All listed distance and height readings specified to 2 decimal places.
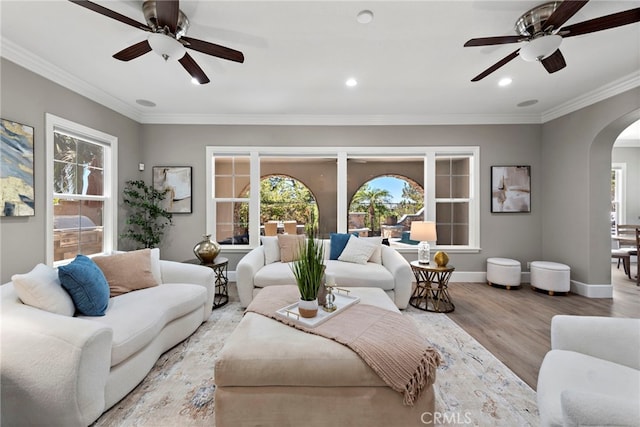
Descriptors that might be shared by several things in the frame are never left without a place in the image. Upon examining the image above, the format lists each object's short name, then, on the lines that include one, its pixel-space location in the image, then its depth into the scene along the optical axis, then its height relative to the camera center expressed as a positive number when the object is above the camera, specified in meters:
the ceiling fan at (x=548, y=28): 1.64 +1.30
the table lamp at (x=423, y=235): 3.28 -0.28
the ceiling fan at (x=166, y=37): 1.59 +1.29
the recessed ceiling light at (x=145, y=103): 3.49 +1.56
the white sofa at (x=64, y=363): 1.28 -0.82
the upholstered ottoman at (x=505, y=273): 3.76 -0.89
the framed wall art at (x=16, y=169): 2.21 +0.39
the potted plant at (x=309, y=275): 1.71 -0.42
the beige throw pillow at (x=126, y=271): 2.24 -0.53
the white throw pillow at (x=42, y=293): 1.62 -0.52
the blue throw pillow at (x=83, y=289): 1.77 -0.54
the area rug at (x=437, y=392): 1.49 -1.20
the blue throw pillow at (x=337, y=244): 3.57 -0.44
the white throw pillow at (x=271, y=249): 3.47 -0.50
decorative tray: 1.67 -0.71
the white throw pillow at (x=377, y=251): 3.49 -0.53
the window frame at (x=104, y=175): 2.60 +0.47
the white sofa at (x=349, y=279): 2.92 -0.76
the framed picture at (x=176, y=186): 4.06 +0.43
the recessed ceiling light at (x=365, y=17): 1.88 +1.49
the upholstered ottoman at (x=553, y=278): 3.50 -0.90
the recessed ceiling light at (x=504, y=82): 2.91 +1.55
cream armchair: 0.73 -0.70
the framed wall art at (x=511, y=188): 4.09 +0.41
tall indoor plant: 3.70 -0.03
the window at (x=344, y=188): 4.14 +0.41
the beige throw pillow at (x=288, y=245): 3.43 -0.44
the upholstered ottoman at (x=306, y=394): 1.32 -0.95
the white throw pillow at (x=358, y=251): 3.36 -0.51
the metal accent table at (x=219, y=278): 3.08 -0.87
